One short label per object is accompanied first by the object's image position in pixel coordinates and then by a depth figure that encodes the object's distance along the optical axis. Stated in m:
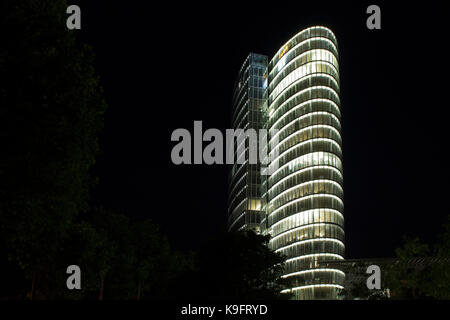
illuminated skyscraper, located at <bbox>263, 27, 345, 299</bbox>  124.62
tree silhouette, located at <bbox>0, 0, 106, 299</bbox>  21.08
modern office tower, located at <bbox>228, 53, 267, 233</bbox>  154.88
